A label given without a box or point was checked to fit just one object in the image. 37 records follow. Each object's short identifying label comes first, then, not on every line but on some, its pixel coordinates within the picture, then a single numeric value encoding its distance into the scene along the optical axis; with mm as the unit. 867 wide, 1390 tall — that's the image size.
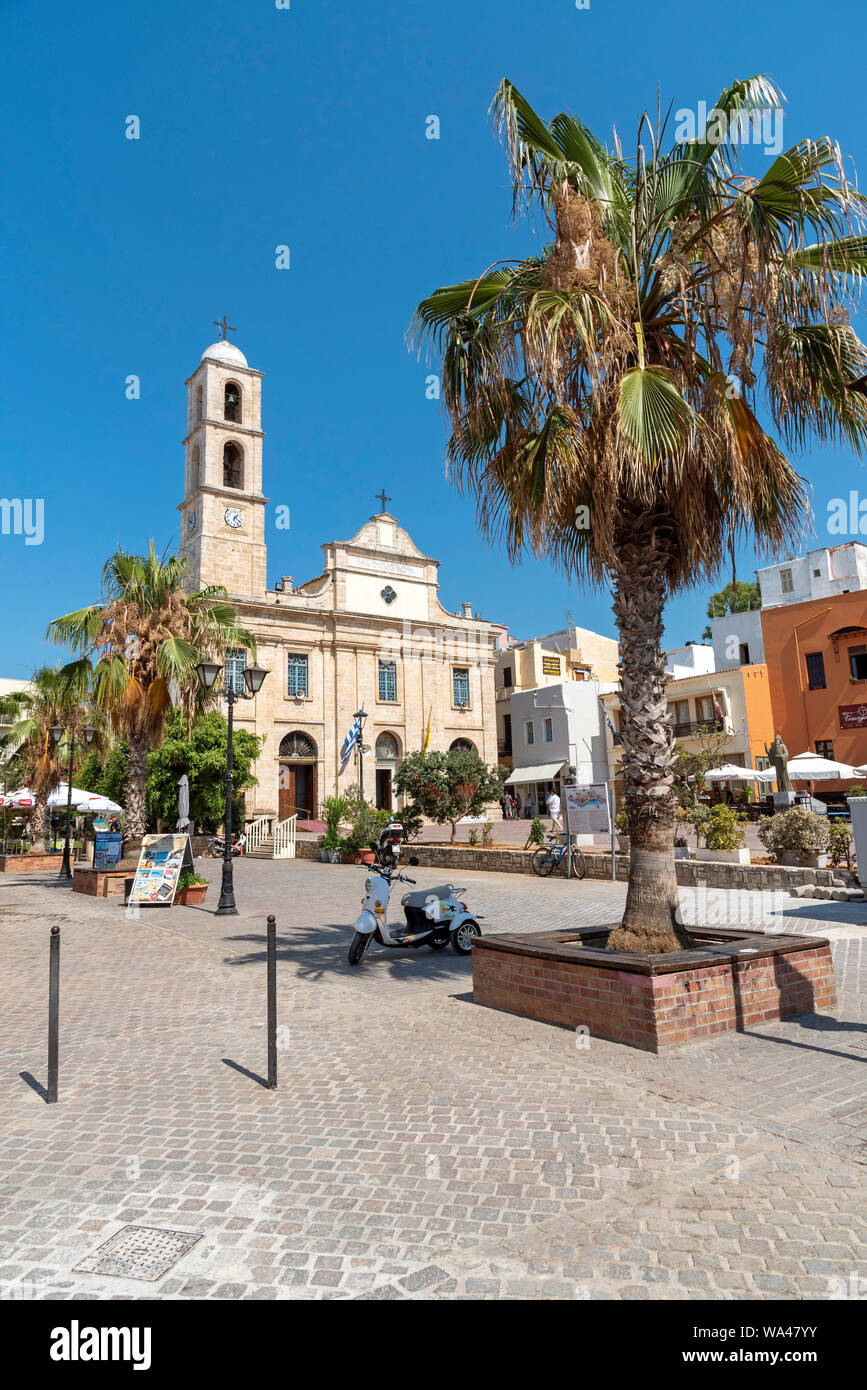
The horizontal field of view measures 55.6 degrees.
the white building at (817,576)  42781
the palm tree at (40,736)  27969
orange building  32875
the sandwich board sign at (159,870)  15805
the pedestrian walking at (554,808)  21614
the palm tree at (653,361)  6312
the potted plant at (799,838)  15273
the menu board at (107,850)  21406
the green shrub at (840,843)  15008
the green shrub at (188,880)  16531
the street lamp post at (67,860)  23388
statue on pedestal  23016
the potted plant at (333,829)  27297
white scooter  9516
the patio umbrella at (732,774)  26812
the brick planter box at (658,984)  5738
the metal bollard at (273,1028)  5297
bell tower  42188
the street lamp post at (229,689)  14930
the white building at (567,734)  47375
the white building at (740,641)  45250
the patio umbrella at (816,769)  23719
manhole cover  3137
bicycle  19164
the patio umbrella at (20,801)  27500
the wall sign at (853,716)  32594
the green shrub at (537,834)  21156
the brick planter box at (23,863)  27031
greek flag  34438
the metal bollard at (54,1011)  5211
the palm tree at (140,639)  16953
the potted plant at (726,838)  16219
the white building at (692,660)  50531
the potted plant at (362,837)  25719
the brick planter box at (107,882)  18312
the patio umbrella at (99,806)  27473
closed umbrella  19312
